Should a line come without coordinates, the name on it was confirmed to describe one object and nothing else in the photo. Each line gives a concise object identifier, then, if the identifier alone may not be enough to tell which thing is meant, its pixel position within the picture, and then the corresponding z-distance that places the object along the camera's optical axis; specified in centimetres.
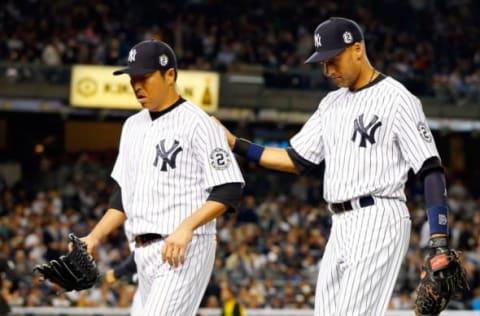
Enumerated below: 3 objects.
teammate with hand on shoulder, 1010
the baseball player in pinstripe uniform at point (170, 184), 1059
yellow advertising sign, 4262
